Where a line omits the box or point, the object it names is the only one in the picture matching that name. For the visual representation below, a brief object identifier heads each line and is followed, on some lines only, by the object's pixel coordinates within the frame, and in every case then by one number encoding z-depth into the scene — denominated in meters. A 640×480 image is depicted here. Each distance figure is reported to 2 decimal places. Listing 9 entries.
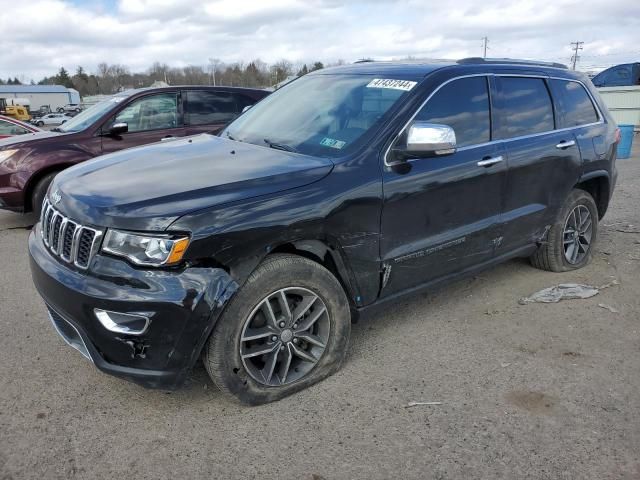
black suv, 2.53
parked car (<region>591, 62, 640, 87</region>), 25.45
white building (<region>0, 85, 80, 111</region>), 82.69
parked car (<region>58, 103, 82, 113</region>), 66.30
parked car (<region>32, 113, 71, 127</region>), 47.58
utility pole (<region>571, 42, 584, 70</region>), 63.58
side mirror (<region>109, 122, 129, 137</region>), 6.73
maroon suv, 6.39
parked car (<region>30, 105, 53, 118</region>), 68.00
